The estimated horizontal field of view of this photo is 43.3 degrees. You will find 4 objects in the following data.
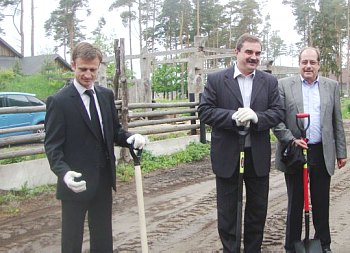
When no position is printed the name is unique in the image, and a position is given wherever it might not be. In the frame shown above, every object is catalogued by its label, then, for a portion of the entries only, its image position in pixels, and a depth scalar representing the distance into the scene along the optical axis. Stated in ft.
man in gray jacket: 12.67
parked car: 36.70
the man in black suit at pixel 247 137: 11.35
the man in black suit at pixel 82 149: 8.98
